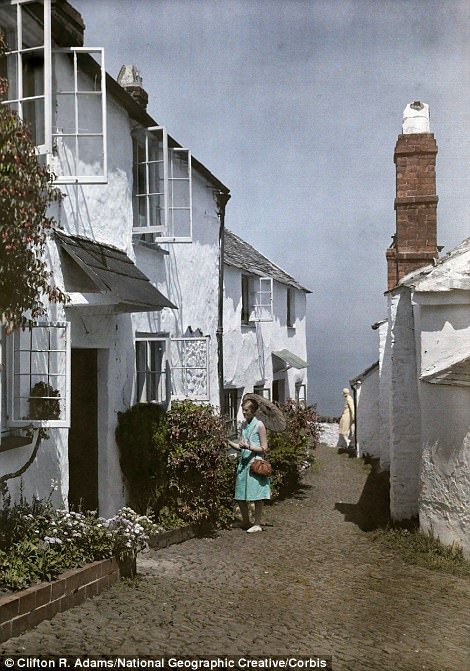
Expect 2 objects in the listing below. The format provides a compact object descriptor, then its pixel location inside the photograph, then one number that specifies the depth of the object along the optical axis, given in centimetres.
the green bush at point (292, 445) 1292
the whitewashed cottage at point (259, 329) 1711
